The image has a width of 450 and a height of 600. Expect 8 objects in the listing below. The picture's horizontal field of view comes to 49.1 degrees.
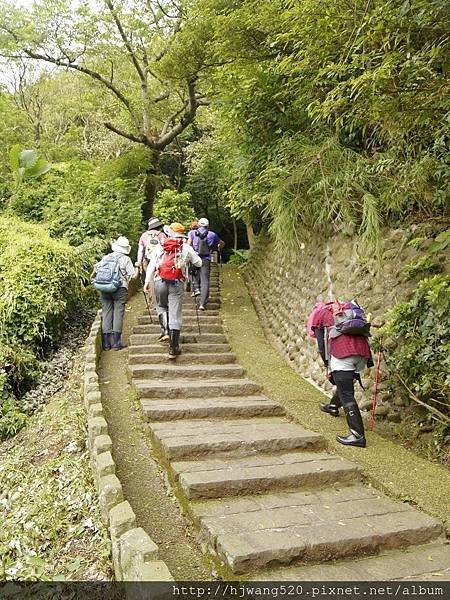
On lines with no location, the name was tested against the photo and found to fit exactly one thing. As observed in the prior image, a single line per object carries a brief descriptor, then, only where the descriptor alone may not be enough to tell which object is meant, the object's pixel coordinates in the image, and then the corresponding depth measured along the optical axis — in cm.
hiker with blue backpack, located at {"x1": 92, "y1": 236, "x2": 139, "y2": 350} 776
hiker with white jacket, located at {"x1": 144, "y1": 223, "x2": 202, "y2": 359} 705
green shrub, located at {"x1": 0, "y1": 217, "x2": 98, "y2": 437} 770
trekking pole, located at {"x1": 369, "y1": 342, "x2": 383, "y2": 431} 571
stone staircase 326
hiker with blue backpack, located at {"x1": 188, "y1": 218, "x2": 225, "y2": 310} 1002
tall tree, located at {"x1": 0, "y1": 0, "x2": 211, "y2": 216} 1448
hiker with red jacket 512
